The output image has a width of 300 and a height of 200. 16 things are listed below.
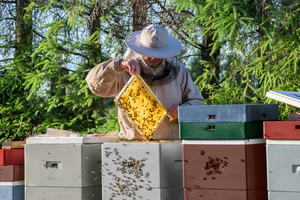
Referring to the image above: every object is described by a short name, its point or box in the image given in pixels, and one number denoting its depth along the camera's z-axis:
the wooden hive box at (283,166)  5.29
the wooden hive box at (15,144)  6.43
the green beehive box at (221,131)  5.42
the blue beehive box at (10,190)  6.19
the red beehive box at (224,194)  5.40
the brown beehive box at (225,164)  5.41
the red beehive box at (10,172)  6.21
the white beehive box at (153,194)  5.67
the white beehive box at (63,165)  5.94
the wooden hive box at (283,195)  5.28
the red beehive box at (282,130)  5.30
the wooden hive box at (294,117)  5.48
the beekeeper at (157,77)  6.27
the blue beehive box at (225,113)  5.43
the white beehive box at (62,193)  5.92
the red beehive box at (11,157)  6.25
